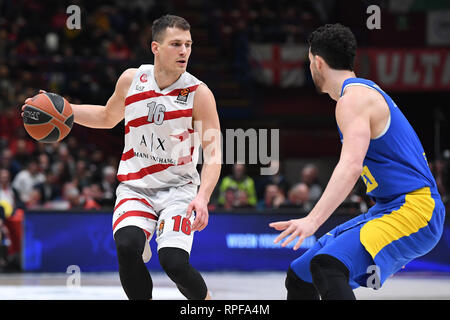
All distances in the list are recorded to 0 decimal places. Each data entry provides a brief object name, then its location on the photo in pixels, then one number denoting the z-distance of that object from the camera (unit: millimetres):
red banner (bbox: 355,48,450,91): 16344
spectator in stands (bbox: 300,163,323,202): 12703
